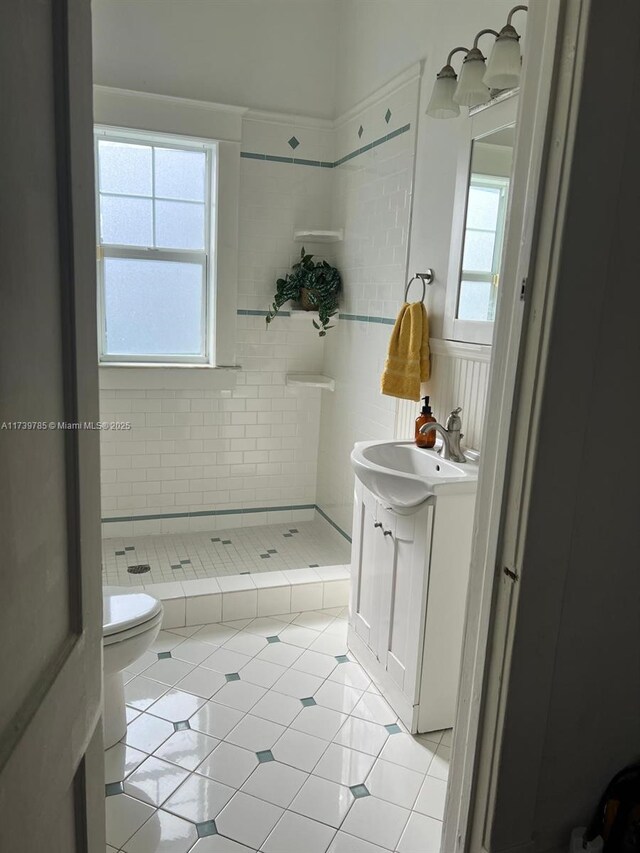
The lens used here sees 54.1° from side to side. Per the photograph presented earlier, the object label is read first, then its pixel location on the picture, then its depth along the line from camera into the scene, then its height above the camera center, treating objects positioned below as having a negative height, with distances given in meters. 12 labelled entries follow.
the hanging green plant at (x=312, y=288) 3.68 +0.08
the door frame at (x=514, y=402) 1.21 -0.19
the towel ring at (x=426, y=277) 2.72 +0.14
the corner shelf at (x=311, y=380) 3.83 -0.47
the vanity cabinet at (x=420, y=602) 2.11 -1.02
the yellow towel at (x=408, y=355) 2.70 -0.21
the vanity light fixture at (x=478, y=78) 1.97 +0.77
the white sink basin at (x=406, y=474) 2.06 -0.58
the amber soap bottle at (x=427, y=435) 2.57 -0.51
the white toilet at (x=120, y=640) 2.03 -1.13
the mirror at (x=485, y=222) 2.31 +0.33
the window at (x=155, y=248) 3.51 +0.26
